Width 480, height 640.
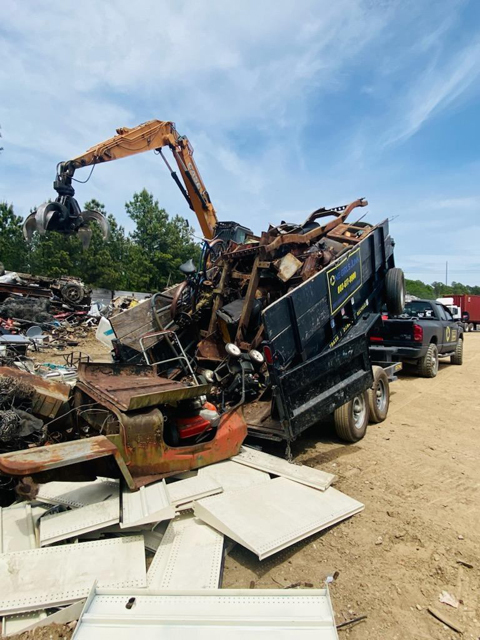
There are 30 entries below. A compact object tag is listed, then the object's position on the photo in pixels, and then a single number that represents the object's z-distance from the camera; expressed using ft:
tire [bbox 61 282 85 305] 58.23
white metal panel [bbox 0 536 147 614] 7.30
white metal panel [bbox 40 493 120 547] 8.62
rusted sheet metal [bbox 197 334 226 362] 17.01
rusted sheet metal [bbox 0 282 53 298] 53.06
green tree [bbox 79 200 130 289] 114.83
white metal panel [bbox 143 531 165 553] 9.06
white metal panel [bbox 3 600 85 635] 6.99
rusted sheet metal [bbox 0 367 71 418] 12.39
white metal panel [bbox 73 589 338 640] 6.29
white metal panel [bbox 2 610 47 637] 6.93
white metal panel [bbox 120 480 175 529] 8.79
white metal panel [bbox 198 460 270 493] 11.27
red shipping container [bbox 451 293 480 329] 91.61
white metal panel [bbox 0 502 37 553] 8.65
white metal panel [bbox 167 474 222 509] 10.02
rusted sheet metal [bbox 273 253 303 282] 15.80
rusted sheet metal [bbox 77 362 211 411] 10.27
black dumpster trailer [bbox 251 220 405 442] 12.87
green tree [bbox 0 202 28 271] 108.27
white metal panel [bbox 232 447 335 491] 11.53
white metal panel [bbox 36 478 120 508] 9.87
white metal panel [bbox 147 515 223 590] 7.85
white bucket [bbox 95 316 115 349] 22.14
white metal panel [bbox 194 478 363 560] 8.93
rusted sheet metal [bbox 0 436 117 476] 8.35
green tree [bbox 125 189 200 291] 122.72
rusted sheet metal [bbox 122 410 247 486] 10.05
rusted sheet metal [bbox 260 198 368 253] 16.52
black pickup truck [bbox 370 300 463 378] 28.37
